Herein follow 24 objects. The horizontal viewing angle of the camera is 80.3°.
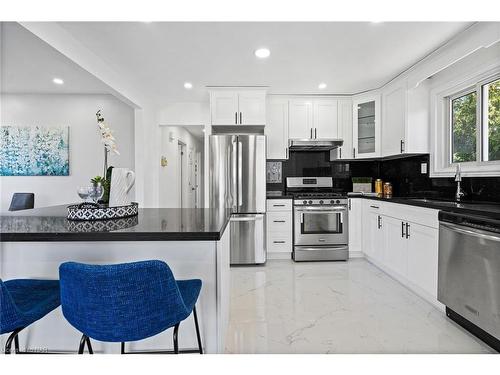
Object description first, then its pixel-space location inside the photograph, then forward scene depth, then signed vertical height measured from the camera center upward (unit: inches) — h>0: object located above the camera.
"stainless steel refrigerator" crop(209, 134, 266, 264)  150.9 -1.2
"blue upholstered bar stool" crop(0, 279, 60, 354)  41.7 -19.1
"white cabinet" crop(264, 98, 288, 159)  169.5 +31.8
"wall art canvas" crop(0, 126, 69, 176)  178.5 +21.0
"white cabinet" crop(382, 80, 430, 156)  134.1 +29.5
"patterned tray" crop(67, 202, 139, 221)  63.8 -6.2
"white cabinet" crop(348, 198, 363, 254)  158.6 -20.2
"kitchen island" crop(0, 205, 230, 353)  58.0 -15.2
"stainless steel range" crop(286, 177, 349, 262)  155.5 -23.0
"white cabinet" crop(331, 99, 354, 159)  170.4 +31.3
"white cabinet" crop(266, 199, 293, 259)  157.9 -22.8
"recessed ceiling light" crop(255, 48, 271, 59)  112.6 +50.7
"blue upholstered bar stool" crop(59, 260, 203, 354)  39.7 -16.0
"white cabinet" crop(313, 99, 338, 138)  170.1 +37.6
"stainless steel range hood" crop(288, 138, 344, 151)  163.9 +22.5
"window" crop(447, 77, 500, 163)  105.7 +23.2
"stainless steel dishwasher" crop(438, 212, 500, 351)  72.1 -24.1
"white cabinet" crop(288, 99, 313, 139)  169.9 +34.6
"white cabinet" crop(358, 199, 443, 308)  99.7 -23.8
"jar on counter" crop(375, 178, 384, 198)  168.2 -2.1
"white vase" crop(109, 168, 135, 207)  68.9 -0.8
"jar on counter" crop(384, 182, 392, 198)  162.1 -3.4
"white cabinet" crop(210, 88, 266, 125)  159.2 +42.1
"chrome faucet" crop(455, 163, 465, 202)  112.5 +0.6
